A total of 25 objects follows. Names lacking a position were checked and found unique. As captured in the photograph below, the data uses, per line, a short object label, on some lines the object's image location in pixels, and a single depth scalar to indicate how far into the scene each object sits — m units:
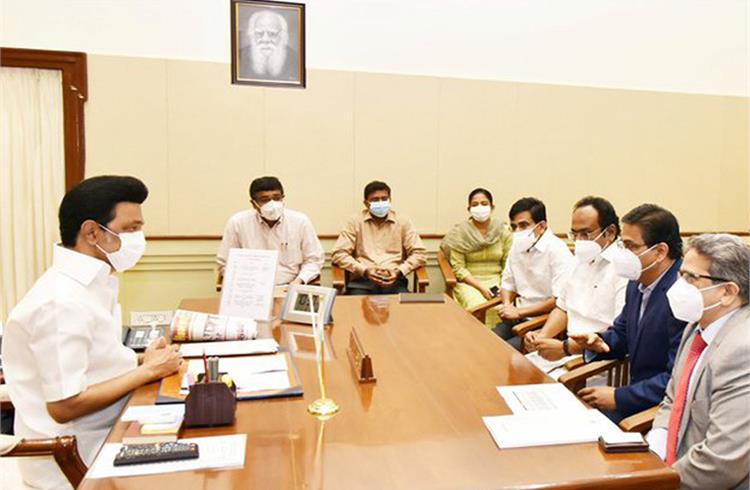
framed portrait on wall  4.29
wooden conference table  1.16
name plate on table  1.71
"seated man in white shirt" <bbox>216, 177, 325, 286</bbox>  3.97
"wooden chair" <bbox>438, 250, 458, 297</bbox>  3.92
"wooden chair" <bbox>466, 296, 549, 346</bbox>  2.91
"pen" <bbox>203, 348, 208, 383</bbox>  1.40
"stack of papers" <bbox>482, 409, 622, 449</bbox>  1.33
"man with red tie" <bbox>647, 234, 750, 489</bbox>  1.43
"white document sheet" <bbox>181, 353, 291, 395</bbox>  1.63
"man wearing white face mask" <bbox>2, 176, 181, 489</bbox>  1.45
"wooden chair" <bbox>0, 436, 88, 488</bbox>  1.37
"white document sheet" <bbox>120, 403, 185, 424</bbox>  1.40
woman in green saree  4.29
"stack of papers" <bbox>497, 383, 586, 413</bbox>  1.52
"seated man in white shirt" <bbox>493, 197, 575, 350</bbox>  3.30
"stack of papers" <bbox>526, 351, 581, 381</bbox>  2.44
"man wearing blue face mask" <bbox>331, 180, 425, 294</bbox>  4.09
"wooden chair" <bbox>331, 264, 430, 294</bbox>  3.87
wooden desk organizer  1.37
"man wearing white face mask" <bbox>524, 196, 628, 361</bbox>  2.66
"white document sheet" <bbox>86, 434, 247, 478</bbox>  1.17
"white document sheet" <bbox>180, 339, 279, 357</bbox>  1.94
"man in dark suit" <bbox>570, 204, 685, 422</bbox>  2.00
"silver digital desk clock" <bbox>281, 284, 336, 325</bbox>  2.34
